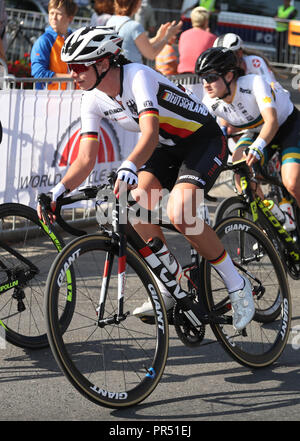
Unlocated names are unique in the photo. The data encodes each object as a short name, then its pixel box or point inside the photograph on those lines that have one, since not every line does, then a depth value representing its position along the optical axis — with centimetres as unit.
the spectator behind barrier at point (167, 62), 2184
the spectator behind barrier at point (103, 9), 1717
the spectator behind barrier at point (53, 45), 1442
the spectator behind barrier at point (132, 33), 1544
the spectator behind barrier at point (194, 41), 1964
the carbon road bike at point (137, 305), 754
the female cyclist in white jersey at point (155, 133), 815
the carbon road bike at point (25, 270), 902
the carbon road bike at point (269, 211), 1030
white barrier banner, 1306
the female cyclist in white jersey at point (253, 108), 1085
